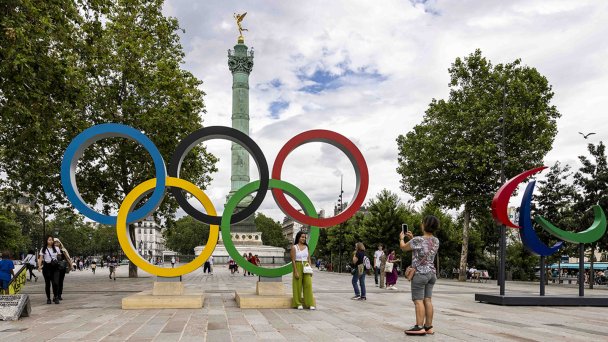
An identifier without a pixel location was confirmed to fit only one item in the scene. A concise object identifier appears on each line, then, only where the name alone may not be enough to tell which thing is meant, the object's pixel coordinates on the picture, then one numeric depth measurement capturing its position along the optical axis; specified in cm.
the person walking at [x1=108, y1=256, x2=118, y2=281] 3248
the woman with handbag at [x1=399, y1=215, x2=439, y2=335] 880
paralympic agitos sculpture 1580
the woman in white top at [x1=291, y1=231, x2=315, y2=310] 1308
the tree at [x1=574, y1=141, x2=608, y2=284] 3002
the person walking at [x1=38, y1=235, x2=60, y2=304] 1459
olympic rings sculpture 1391
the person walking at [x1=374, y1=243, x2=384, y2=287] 2466
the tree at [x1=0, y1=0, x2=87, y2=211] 1450
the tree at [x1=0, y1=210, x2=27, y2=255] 4781
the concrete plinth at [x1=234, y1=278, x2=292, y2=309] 1348
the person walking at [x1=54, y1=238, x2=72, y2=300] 1490
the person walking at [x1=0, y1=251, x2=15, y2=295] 1309
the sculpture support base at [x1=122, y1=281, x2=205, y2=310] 1330
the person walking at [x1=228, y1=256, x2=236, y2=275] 3959
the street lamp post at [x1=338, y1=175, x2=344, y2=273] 5252
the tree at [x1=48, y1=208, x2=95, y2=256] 9010
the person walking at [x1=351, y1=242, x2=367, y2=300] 1652
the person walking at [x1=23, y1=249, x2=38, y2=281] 2178
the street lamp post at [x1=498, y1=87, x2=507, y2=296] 1675
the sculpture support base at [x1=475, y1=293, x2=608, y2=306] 1555
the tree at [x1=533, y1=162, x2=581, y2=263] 3412
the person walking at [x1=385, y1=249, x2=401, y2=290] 2313
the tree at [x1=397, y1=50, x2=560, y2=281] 3384
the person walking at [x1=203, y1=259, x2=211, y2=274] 4222
